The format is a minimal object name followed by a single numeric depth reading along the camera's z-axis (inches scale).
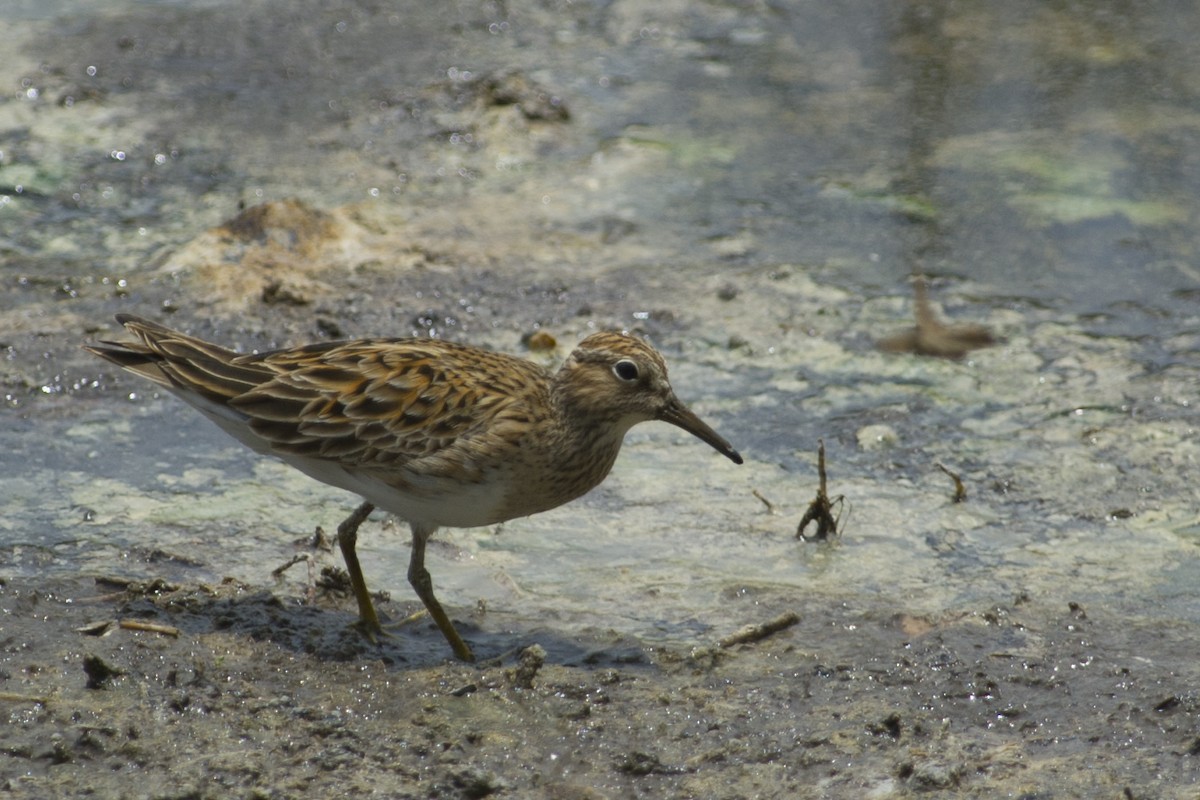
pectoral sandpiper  475.2
